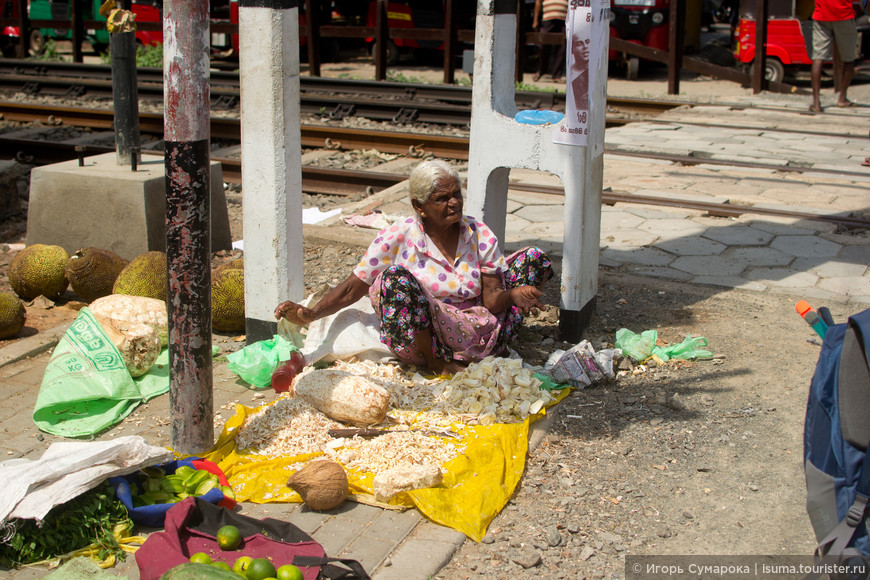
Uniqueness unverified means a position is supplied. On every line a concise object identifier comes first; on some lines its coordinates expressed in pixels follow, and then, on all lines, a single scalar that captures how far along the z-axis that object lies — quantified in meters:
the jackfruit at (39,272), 5.57
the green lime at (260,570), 2.68
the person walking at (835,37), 11.24
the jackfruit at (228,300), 5.05
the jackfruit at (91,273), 5.43
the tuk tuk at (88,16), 17.67
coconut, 3.23
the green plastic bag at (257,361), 4.39
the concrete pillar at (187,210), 3.30
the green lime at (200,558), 2.75
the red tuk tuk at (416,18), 17.42
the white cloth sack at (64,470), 2.91
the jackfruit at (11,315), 4.90
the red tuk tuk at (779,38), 14.23
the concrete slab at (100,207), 6.02
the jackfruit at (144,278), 5.11
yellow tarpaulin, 3.24
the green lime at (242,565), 2.74
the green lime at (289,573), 2.62
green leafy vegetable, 2.91
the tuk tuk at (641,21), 15.45
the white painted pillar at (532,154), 4.59
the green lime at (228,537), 2.90
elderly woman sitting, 4.14
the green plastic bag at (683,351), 4.67
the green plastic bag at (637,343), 4.68
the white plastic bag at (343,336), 4.48
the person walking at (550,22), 15.23
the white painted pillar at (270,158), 4.30
